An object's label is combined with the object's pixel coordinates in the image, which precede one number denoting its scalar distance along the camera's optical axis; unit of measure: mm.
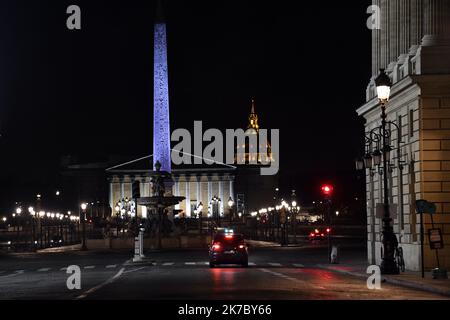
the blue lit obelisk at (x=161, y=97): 109188
